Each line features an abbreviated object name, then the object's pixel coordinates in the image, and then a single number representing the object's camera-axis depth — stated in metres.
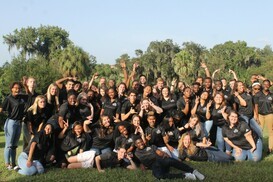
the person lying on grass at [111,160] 8.61
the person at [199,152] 9.09
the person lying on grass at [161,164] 7.71
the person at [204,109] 9.97
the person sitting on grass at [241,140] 9.33
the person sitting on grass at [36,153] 8.30
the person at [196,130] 9.33
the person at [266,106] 10.77
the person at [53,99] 9.37
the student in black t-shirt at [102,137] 9.20
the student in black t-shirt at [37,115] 8.90
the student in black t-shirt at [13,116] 8.88
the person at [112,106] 9.98
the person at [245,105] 10.30
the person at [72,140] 8.96
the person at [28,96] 9.16
